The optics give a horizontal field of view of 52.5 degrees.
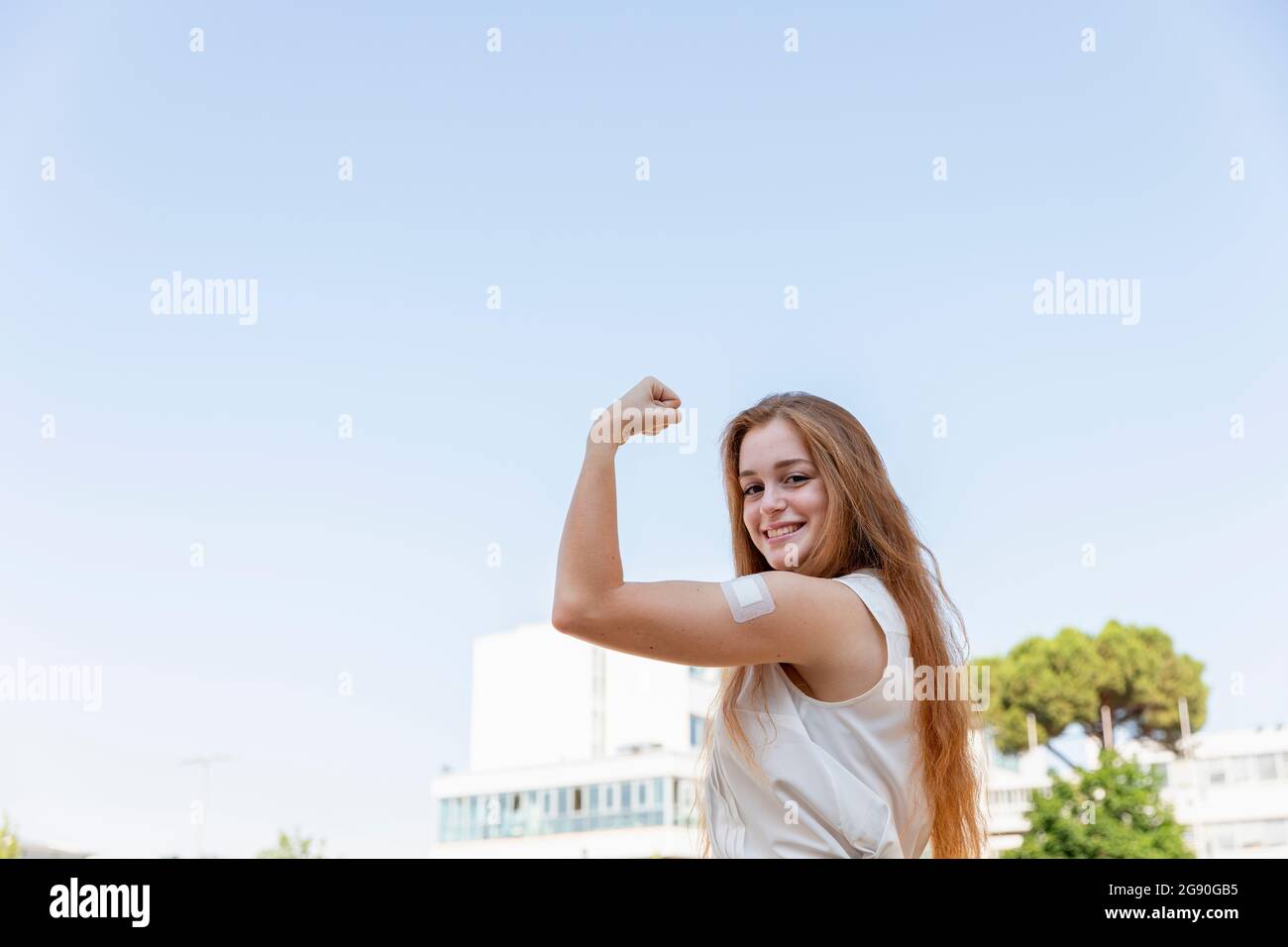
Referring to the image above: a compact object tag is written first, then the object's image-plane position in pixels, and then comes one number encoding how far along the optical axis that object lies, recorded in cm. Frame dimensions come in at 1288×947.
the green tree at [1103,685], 4234
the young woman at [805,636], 171
